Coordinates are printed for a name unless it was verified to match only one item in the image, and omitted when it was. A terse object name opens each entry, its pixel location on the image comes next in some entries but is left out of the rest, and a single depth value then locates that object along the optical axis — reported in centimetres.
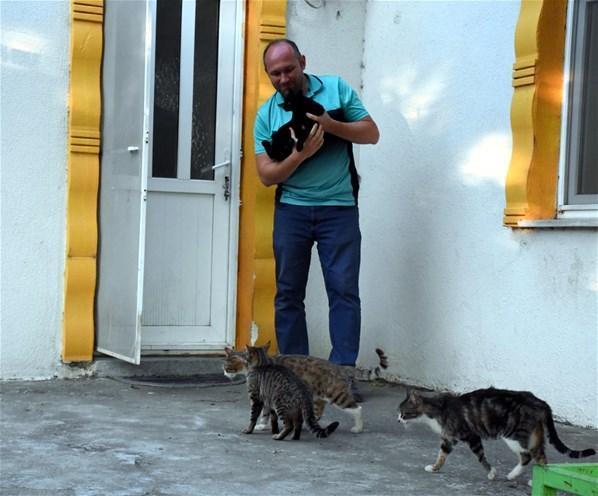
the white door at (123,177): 559
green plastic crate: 282
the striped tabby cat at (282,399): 441
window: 502
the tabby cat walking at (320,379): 467
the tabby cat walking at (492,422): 371
